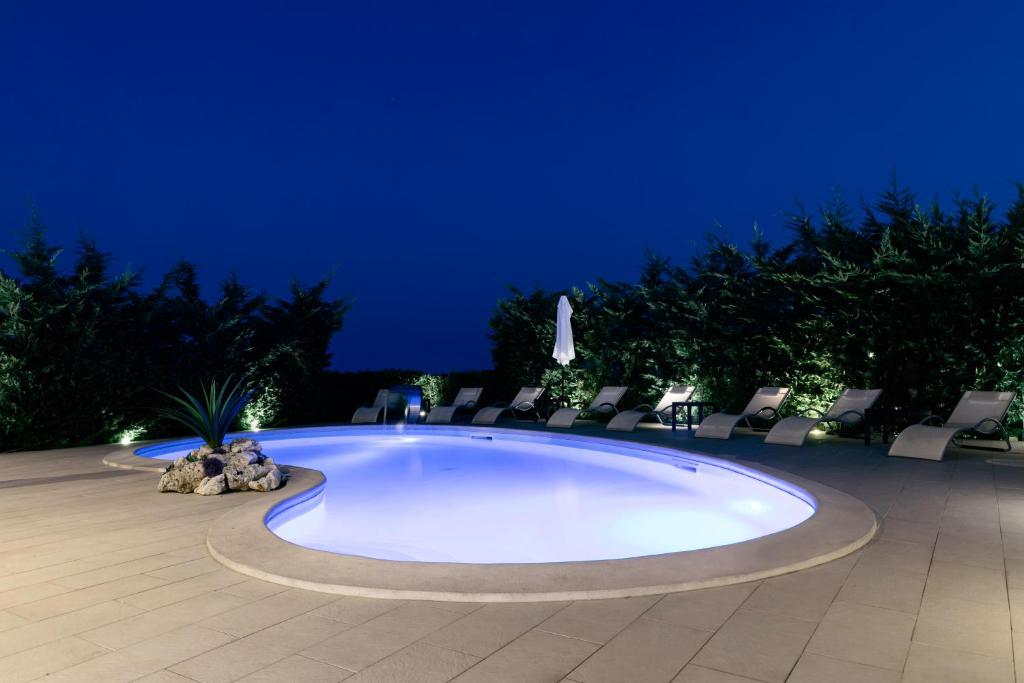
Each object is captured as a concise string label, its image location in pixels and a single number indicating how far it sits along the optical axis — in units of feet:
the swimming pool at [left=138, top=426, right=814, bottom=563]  16.72
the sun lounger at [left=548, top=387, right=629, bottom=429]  39.17
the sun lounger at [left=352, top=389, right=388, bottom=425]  43.50
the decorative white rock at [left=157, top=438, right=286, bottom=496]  19.01
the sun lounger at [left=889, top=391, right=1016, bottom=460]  23.61
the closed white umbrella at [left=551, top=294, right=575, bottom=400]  42.16
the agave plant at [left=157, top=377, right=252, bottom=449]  23.20
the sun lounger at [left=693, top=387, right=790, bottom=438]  31.35
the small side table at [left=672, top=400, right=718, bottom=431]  34.23
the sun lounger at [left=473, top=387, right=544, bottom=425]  41.89
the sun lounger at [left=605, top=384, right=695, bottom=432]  36.09
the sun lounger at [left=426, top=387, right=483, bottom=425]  43.09
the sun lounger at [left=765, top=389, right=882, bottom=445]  28.32
